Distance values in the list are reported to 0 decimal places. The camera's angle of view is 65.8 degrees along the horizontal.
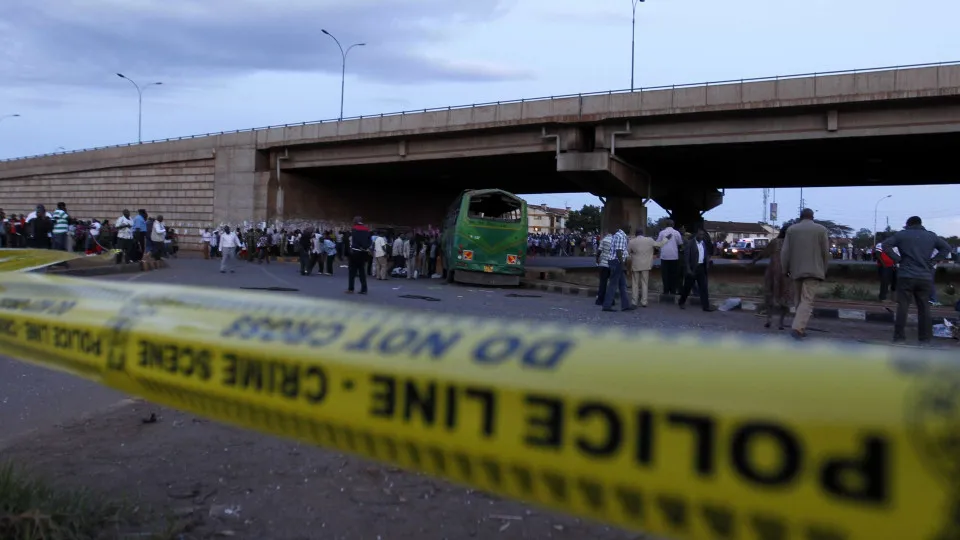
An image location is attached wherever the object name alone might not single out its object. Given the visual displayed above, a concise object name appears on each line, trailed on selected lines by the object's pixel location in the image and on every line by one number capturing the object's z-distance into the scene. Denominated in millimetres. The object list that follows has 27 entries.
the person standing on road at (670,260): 16016
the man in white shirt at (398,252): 24359
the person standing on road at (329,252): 24047
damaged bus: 21266
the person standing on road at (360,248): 15609
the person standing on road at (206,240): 37062
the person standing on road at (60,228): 17781
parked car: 59188
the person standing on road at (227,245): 21797
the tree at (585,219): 106562
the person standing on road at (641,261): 14805
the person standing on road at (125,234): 19500
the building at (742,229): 125475
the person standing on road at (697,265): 14273
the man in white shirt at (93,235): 24998
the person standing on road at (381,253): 22045
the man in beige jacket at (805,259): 9453
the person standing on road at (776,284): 11367
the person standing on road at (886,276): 17203
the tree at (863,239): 108125
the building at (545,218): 122431
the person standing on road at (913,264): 9641
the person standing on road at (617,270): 14133
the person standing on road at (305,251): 23109
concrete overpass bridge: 25969
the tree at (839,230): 108375
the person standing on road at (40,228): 18000
